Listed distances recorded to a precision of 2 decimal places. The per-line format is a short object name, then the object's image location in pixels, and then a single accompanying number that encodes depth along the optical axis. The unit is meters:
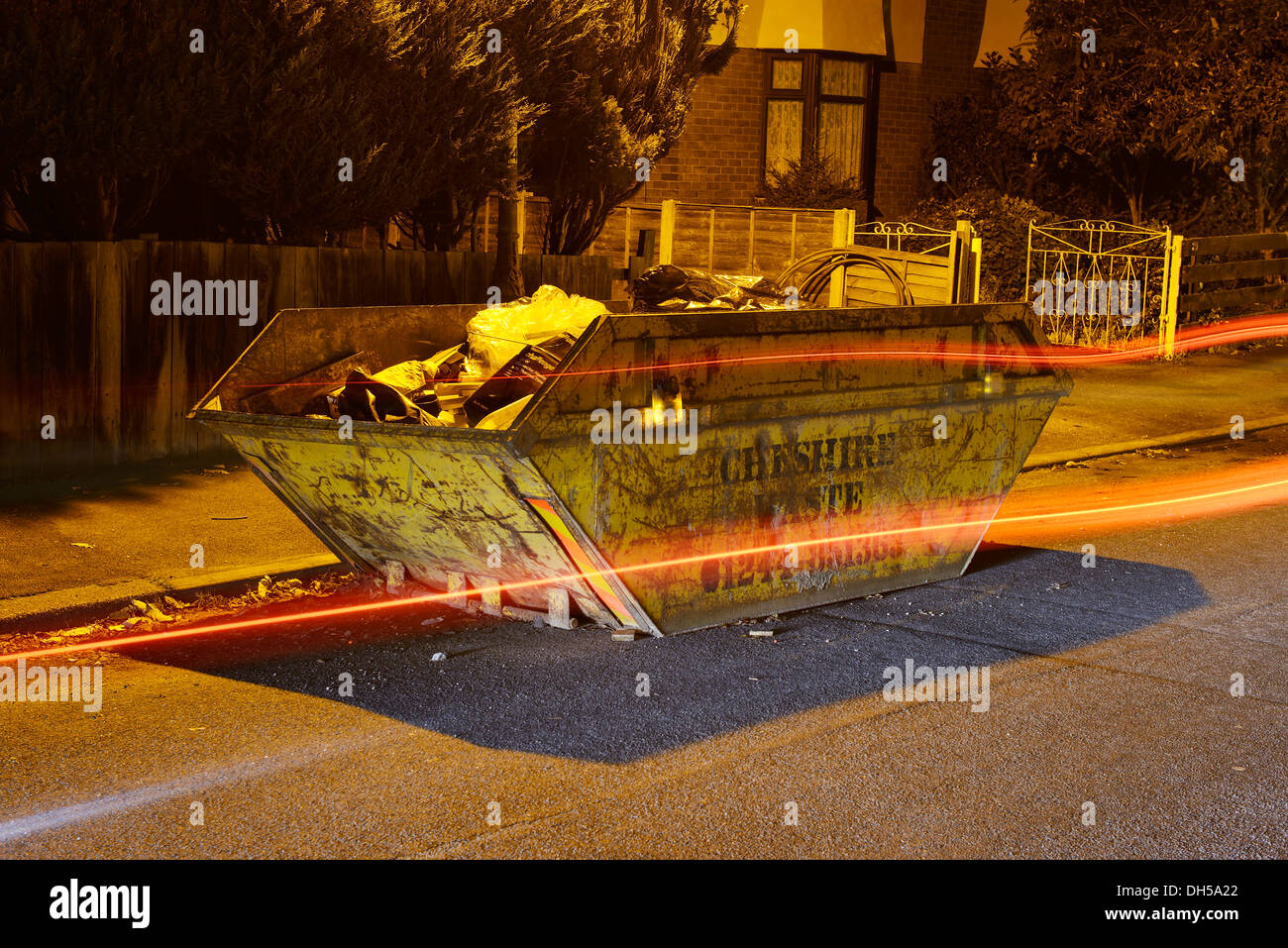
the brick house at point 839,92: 22.25
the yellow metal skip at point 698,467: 6.34
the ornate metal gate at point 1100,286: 19.09
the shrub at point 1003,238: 20.00
